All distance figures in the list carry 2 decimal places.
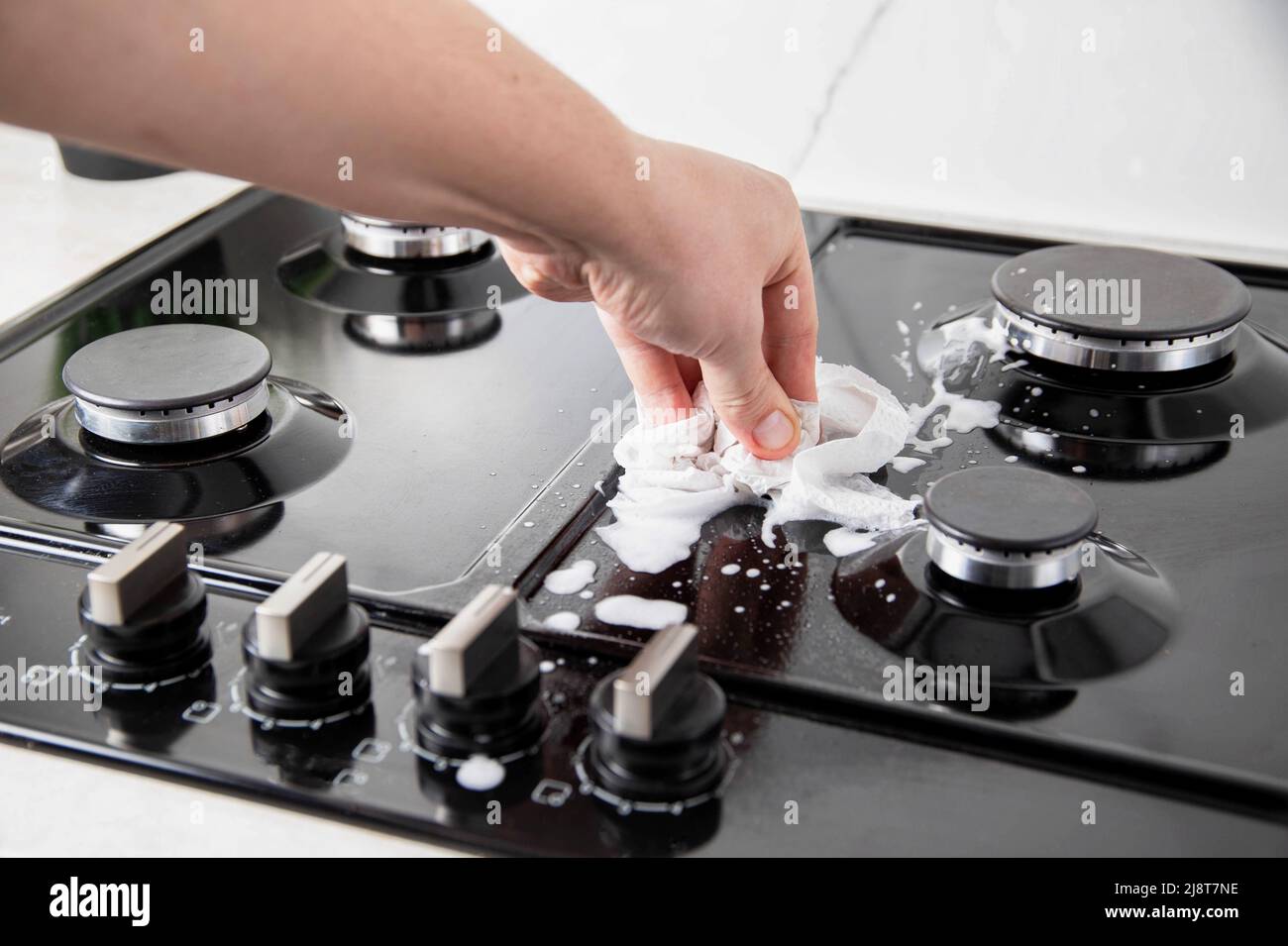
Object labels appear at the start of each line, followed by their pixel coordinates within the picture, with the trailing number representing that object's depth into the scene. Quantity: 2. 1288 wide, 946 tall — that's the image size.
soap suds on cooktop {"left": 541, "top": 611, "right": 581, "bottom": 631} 0.62
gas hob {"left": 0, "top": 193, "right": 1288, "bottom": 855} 0.52
